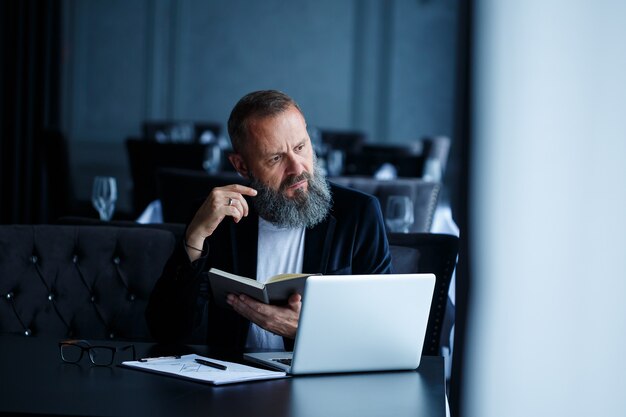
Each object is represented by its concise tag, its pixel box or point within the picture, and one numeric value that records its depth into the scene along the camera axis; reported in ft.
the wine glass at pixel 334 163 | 19.95
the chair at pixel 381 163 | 19.10
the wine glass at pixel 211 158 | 17.85
